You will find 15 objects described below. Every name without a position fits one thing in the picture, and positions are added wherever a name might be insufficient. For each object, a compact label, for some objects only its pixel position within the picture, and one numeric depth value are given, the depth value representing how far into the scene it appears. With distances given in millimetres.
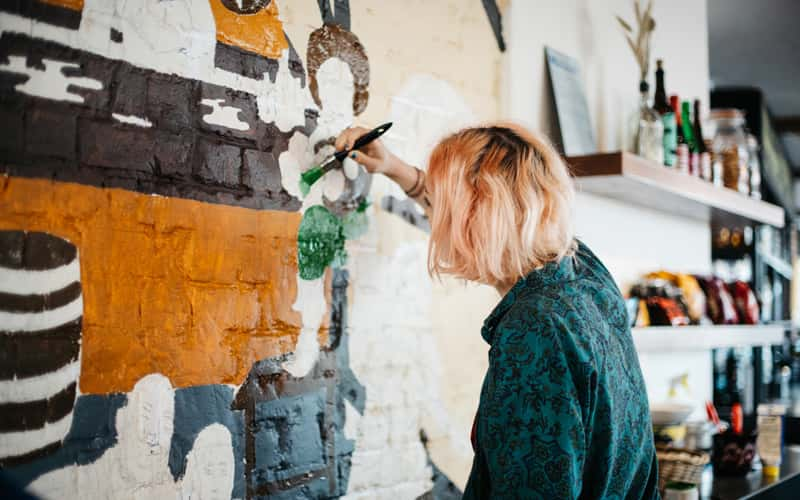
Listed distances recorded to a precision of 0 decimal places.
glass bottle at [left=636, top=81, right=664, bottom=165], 2758
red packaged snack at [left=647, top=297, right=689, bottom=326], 2846
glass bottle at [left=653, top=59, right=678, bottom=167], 2852
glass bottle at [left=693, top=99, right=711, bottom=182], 3045
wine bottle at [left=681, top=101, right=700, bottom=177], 2984
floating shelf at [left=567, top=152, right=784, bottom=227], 2363
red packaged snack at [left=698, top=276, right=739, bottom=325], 3371
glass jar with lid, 3311
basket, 2275
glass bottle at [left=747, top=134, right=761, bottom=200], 3604
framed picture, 2471
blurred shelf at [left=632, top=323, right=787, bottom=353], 2623
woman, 1203
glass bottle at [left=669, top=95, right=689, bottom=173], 2879
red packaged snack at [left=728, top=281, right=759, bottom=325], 3561
